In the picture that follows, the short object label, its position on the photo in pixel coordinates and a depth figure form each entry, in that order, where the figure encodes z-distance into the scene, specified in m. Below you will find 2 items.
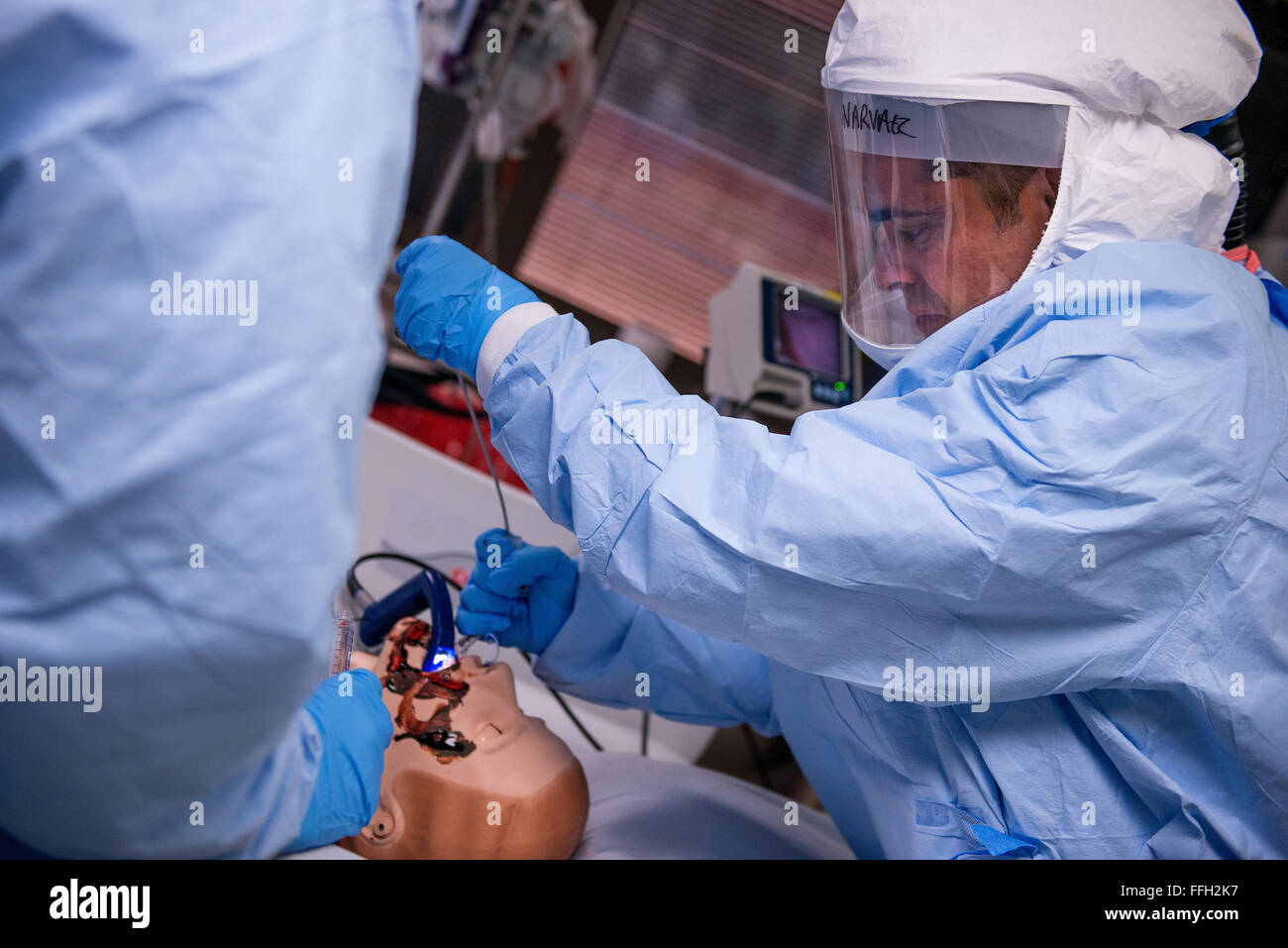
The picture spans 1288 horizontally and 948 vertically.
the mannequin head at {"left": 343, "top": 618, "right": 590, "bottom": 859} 1.35
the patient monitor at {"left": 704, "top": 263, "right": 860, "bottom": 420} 2.29
